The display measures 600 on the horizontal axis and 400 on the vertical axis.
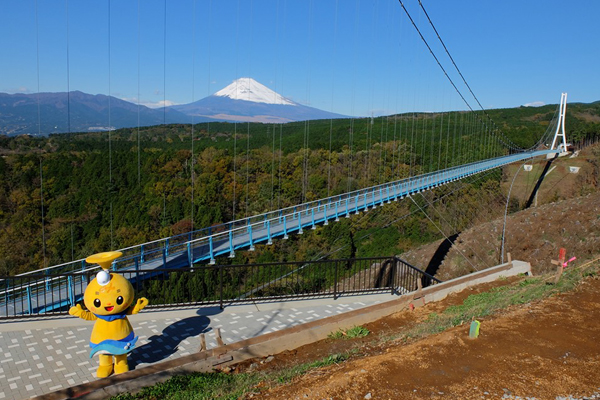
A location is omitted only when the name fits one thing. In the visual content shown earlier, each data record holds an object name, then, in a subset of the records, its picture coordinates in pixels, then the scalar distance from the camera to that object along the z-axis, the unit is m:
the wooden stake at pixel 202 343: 5.21
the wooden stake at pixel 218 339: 5.31
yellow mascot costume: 4.88
